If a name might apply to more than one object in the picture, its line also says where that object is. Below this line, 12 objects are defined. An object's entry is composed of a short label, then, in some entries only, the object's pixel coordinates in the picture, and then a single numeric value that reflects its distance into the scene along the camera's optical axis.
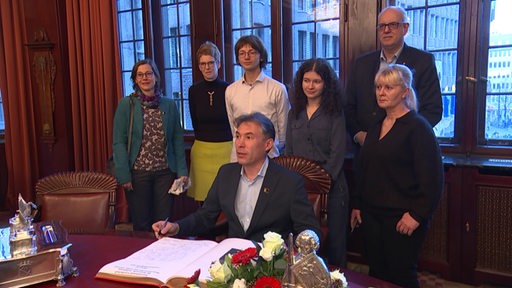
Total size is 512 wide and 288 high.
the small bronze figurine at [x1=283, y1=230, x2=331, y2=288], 0.82
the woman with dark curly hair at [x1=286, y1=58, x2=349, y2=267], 2.32
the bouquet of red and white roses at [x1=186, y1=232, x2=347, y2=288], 0.88
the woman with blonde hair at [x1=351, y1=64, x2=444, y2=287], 1.86
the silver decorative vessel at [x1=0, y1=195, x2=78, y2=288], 1.13
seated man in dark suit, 1.67
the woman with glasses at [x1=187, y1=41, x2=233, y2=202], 2.85
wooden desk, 1.13
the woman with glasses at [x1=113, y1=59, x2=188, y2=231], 2.73
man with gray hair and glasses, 2.32
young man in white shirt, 2.57
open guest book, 1.14
